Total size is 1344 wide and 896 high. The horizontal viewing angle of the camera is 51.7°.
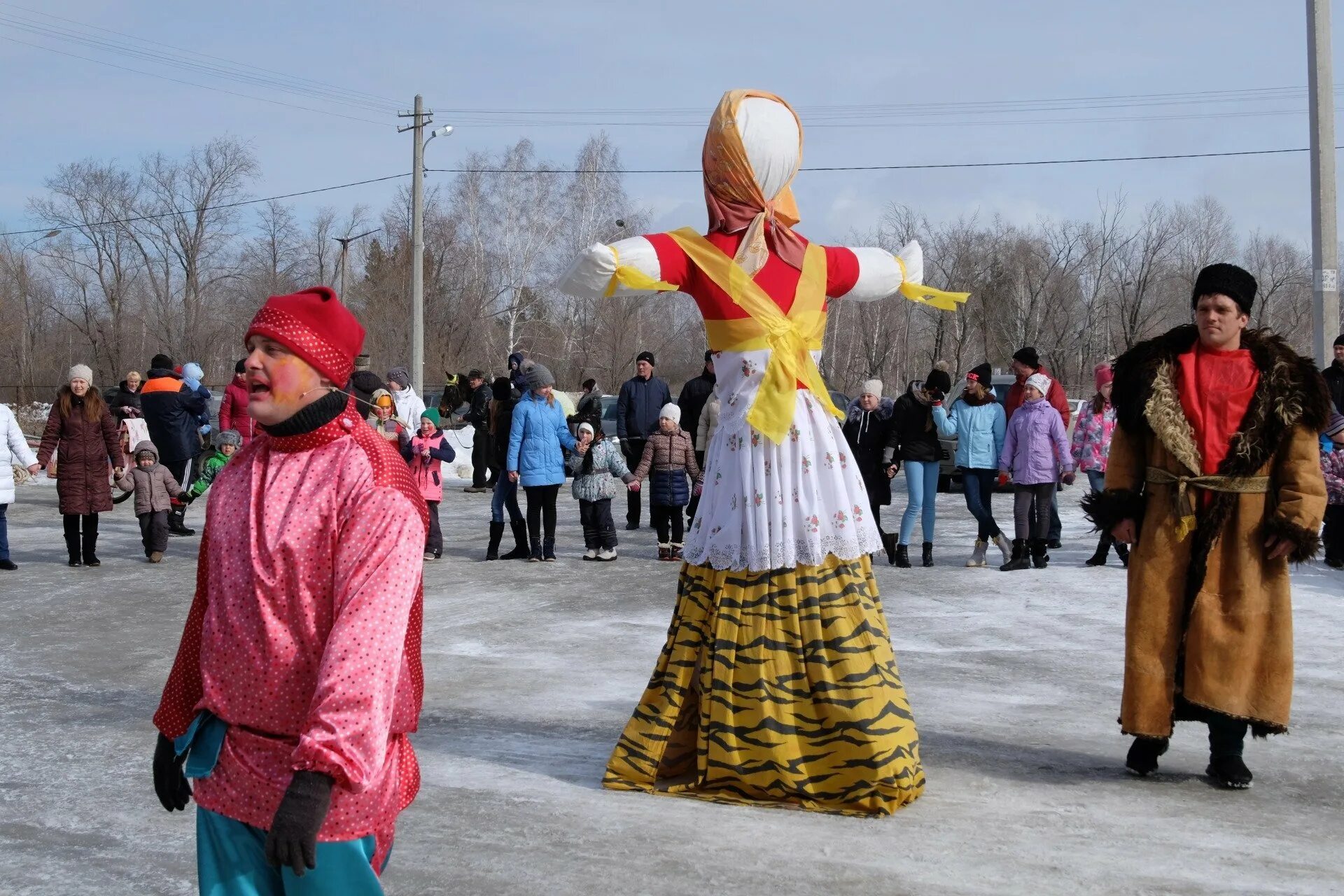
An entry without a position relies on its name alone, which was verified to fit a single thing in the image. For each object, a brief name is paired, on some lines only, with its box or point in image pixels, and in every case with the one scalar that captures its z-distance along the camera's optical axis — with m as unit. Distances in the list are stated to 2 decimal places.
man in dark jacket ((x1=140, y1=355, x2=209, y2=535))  15.92
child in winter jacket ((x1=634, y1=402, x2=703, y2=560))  12.71
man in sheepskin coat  5.25
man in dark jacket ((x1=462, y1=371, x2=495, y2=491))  18.66
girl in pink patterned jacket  12.59
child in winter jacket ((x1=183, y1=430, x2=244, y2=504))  12.71
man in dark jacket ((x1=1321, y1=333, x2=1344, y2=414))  11.24
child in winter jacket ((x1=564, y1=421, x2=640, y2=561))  12.57
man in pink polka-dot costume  2.60
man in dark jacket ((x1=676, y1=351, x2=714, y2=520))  13.73
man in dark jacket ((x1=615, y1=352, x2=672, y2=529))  14.86
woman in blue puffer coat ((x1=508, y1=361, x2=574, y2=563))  12.46
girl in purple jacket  11.84
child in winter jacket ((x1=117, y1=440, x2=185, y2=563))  12.55
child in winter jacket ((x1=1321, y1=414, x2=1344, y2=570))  10.84
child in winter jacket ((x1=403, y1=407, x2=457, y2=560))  12.46
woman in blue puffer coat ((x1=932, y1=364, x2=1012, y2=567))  12.30
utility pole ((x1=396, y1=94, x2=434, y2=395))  29.45
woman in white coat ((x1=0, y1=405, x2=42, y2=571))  12.01
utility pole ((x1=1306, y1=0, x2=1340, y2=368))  13.01
